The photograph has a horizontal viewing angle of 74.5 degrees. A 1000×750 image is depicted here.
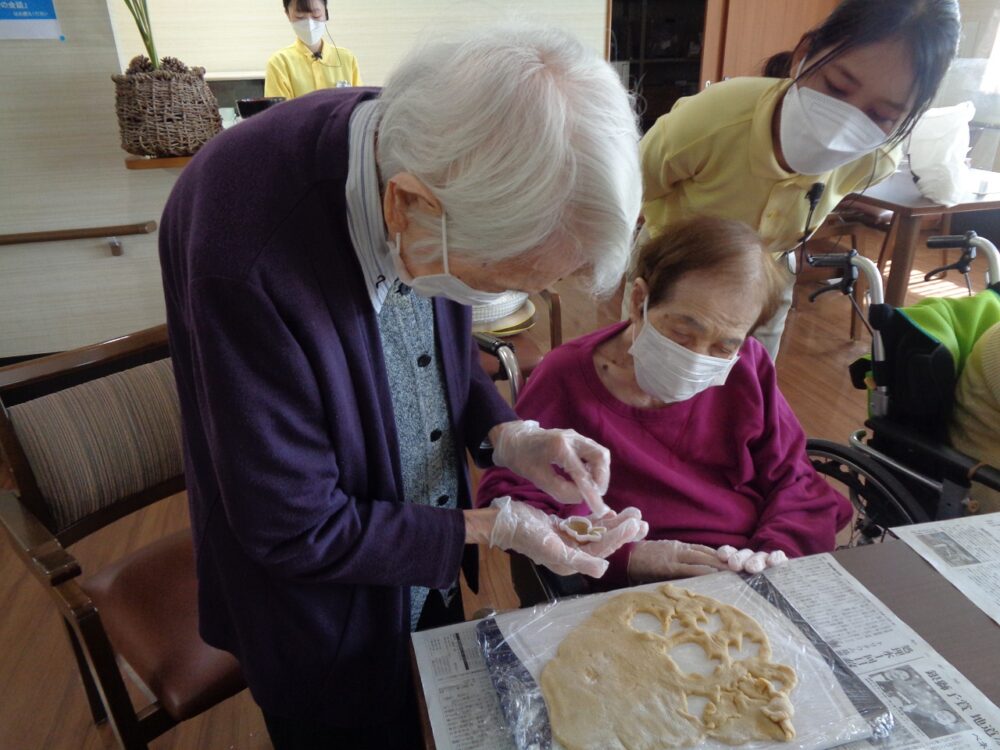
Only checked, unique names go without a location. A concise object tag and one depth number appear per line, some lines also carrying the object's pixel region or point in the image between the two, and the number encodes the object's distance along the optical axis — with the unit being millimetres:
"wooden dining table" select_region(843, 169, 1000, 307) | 2947
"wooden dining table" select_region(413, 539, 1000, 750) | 799
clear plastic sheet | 710
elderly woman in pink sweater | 1189
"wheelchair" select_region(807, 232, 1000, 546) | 1396
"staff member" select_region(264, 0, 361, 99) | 3510
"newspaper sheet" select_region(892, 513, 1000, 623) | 910
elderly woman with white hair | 657
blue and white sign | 2393
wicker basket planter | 2230
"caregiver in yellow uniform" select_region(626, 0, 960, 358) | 1420
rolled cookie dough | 718
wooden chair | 1097
